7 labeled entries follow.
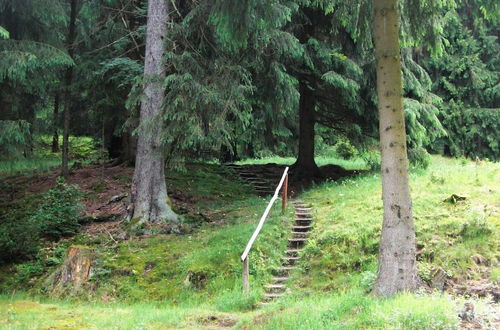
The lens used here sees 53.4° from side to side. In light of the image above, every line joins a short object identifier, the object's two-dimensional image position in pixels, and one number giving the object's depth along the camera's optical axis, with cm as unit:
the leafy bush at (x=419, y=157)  1556
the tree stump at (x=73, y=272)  963
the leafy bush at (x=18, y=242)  1077
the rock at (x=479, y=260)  832
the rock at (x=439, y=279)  760
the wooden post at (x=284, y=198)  1221
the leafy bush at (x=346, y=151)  2500
